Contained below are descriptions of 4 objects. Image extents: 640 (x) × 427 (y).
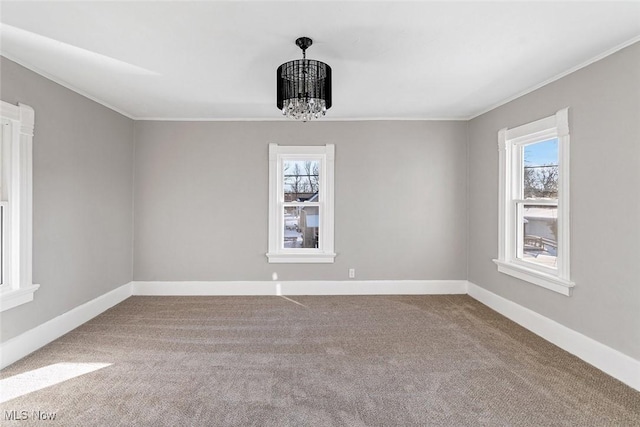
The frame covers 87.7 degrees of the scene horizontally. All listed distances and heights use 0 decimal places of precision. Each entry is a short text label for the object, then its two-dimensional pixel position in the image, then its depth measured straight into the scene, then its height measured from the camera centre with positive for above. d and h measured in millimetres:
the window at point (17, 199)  2662 +99
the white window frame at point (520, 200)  2928 +146
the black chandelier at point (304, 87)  2453 +946
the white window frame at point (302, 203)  4594 +137
